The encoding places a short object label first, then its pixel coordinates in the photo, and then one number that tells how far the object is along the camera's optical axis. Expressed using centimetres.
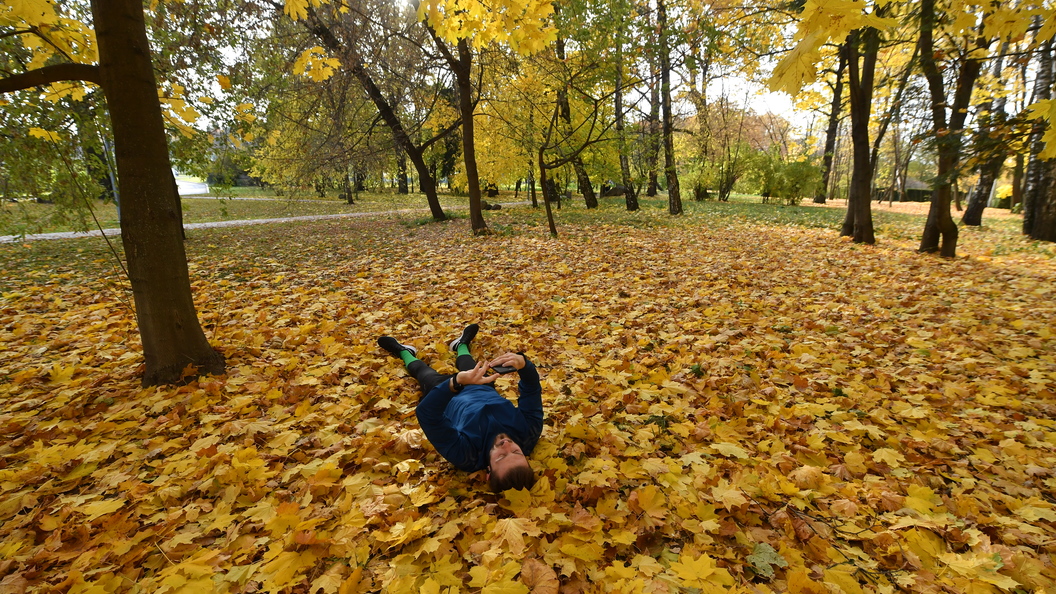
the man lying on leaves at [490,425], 239
